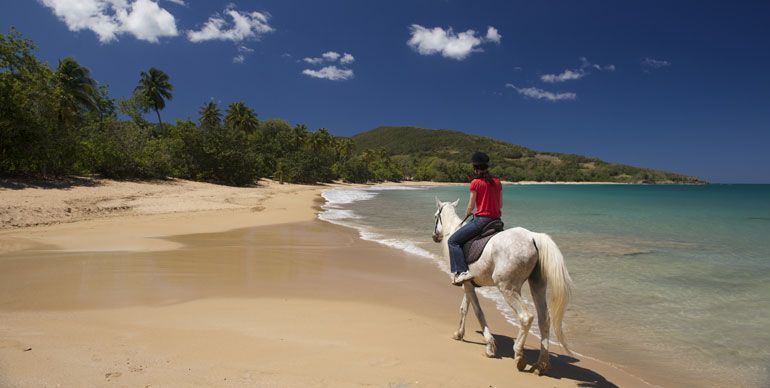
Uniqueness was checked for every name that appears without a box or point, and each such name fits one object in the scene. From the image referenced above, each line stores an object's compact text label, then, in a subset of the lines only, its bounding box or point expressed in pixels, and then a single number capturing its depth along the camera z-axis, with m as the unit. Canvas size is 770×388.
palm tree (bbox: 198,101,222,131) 69.60
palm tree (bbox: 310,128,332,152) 90.63
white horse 4.30
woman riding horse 4.93
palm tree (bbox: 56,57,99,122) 44.66
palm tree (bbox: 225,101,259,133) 75.06
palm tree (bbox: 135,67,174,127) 57.34
